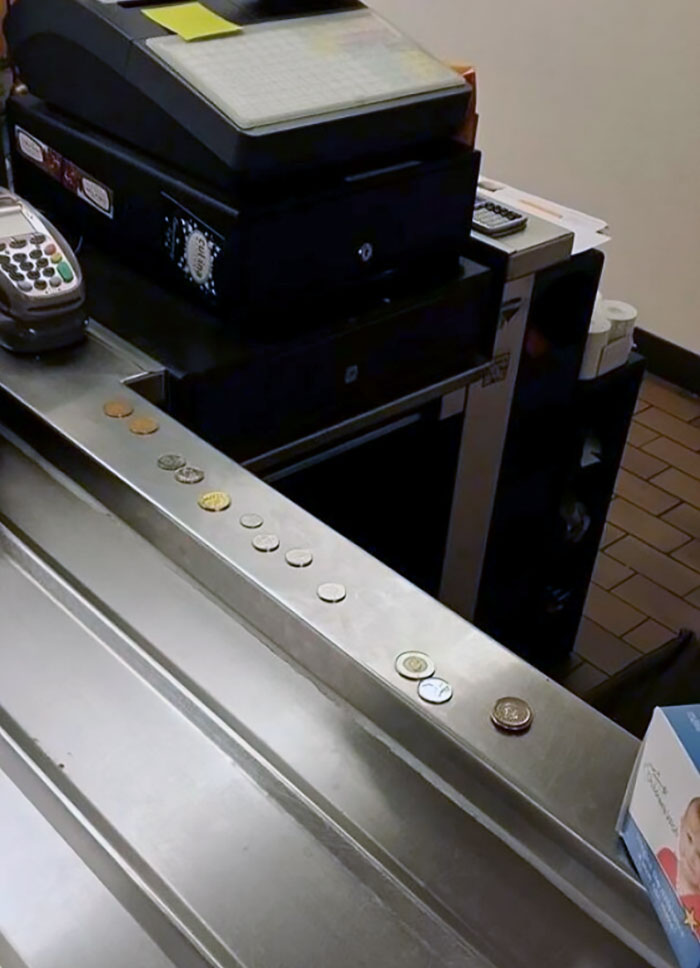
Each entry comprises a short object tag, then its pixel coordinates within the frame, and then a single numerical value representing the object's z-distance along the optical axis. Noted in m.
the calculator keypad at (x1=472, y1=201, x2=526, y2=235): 1.49
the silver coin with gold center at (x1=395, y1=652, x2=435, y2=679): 0.79
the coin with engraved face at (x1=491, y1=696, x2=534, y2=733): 0.75
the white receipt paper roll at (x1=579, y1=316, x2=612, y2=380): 1.67
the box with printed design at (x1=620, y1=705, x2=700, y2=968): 0.61
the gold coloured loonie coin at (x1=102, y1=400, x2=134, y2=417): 1.06
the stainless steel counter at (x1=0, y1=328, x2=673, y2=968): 0.69
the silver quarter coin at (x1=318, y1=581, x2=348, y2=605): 0.85
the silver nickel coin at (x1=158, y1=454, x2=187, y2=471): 0.99
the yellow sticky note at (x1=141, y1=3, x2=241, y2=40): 1.21
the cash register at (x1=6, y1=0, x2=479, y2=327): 1.16
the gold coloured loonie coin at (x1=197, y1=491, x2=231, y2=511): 0.94
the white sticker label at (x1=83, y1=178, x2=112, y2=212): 1.32
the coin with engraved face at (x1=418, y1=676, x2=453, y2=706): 0.77
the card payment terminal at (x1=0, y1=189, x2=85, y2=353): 1.12
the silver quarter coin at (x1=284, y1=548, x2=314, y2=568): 0.88
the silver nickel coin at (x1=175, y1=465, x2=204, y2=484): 0.97
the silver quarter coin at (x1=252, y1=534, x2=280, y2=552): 0.90
